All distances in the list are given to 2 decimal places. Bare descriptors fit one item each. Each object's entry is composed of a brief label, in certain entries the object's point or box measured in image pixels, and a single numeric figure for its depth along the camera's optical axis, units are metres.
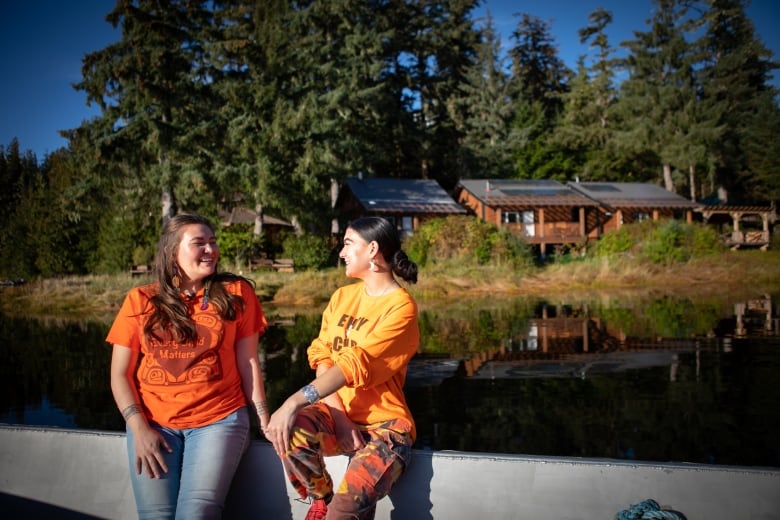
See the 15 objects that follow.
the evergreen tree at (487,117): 43.31
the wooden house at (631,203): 35.84
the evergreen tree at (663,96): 39.78
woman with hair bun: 2.25
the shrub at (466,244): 22.84
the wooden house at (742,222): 33.31
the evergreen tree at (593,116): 43.97
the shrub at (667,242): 23.89
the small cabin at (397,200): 33.09
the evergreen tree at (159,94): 21.97
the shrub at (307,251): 25.30
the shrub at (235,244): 25.28
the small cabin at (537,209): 33.50
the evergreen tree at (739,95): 40.12
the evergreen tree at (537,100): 44.62
